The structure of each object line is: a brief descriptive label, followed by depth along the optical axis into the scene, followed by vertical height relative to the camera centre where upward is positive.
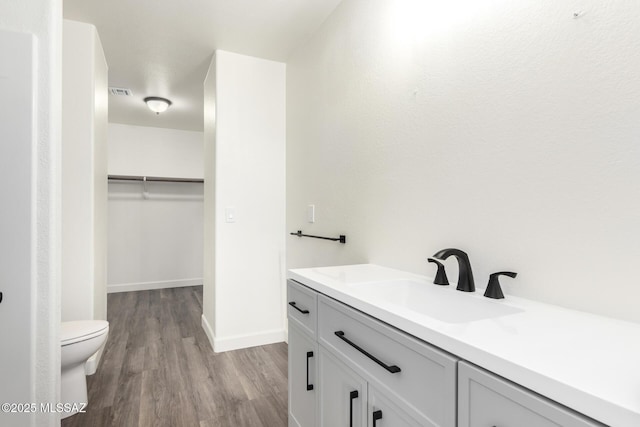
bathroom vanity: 0.57 -0.31
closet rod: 4.59 +0.47
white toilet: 1.89 -0.80
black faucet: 1.22 -0.20
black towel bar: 2.13 -0.16
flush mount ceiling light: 3.91 +1.25
